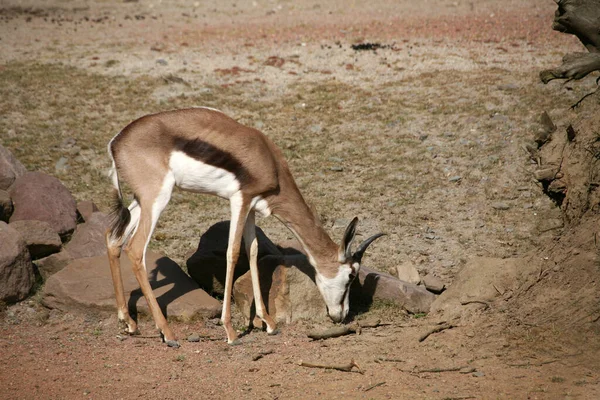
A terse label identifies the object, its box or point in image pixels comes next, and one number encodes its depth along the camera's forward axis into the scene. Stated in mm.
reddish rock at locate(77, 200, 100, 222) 18578
